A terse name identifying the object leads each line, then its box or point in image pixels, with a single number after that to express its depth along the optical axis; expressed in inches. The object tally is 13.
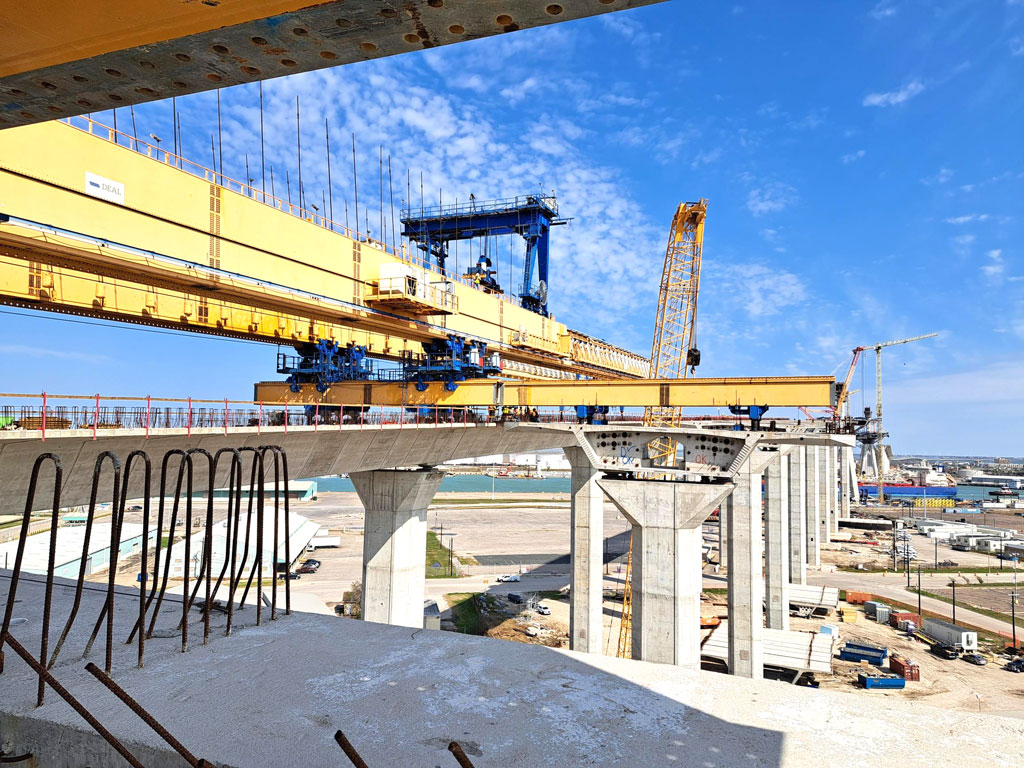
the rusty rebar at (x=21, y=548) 228.1
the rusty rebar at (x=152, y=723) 183.6
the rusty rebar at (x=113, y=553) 246.8
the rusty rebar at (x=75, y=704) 192.7
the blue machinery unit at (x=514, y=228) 2009.1
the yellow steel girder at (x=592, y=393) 1040.2
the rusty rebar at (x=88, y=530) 248.5
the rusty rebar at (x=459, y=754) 158.2
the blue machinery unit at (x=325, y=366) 975.0
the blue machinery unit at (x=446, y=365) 1105.4
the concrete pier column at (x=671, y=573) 1022.4
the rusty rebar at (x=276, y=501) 317.7
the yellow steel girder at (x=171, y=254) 543.8
